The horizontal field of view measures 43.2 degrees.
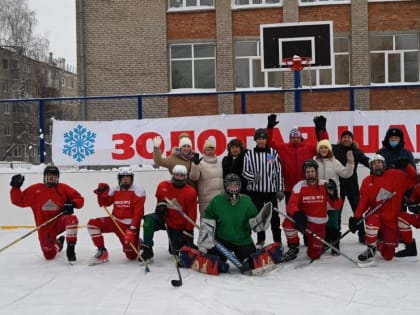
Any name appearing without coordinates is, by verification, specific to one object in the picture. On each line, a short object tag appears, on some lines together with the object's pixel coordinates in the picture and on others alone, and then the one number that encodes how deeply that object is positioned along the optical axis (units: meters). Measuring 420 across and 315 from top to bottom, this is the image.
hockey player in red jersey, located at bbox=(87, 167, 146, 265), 6.32
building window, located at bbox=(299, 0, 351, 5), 16.78
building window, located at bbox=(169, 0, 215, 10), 17.17
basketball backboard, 10.37
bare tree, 33.06
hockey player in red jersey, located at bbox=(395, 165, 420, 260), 5.93
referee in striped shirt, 6.45
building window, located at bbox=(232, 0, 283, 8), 17.03
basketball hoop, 9.69
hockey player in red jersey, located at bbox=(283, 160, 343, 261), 6.16
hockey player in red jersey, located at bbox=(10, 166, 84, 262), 6.53
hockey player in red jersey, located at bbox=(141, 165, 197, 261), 6.22
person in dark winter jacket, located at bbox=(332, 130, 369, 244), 6.90
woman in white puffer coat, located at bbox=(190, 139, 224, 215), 6.64
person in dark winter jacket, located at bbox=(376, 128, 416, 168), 6.61
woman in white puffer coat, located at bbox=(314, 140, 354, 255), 6.48
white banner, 8.82
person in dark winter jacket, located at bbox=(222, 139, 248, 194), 6.62
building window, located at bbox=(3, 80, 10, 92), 38.84
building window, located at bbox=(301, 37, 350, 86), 16.70
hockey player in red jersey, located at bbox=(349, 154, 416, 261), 6.00
